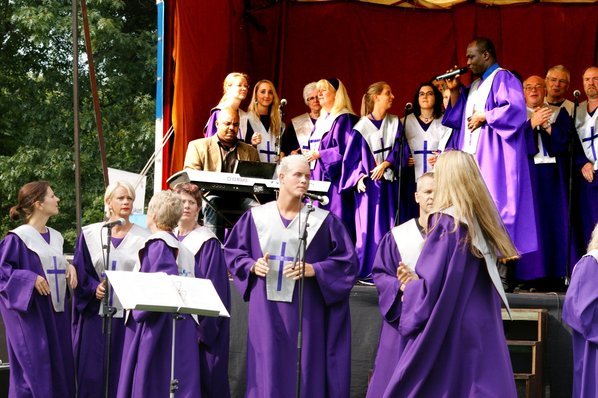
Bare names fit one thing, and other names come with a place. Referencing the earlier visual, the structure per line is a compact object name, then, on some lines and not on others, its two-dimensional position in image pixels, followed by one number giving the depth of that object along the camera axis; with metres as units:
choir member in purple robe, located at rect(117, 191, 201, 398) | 12.28
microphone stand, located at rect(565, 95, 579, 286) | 16.08
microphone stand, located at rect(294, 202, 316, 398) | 11.86
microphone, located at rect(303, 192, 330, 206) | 12.53
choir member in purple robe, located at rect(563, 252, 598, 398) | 11.43
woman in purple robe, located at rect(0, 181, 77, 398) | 13.75
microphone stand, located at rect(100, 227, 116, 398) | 12.63
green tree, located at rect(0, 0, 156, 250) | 34.16
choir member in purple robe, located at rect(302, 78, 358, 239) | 17.82
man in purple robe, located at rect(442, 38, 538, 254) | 15.55
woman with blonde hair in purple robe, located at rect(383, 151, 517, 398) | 9.80
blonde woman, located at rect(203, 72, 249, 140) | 17.76
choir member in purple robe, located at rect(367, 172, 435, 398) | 11.57
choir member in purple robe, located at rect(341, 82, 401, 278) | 17.64
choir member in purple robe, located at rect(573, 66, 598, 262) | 16.63
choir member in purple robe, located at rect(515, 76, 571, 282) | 16.78
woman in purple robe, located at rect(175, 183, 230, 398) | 13.41
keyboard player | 17.15
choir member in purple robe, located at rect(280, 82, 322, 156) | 18.74
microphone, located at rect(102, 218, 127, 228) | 12.47
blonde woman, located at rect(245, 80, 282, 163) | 18.39
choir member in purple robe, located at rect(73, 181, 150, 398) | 13.92
